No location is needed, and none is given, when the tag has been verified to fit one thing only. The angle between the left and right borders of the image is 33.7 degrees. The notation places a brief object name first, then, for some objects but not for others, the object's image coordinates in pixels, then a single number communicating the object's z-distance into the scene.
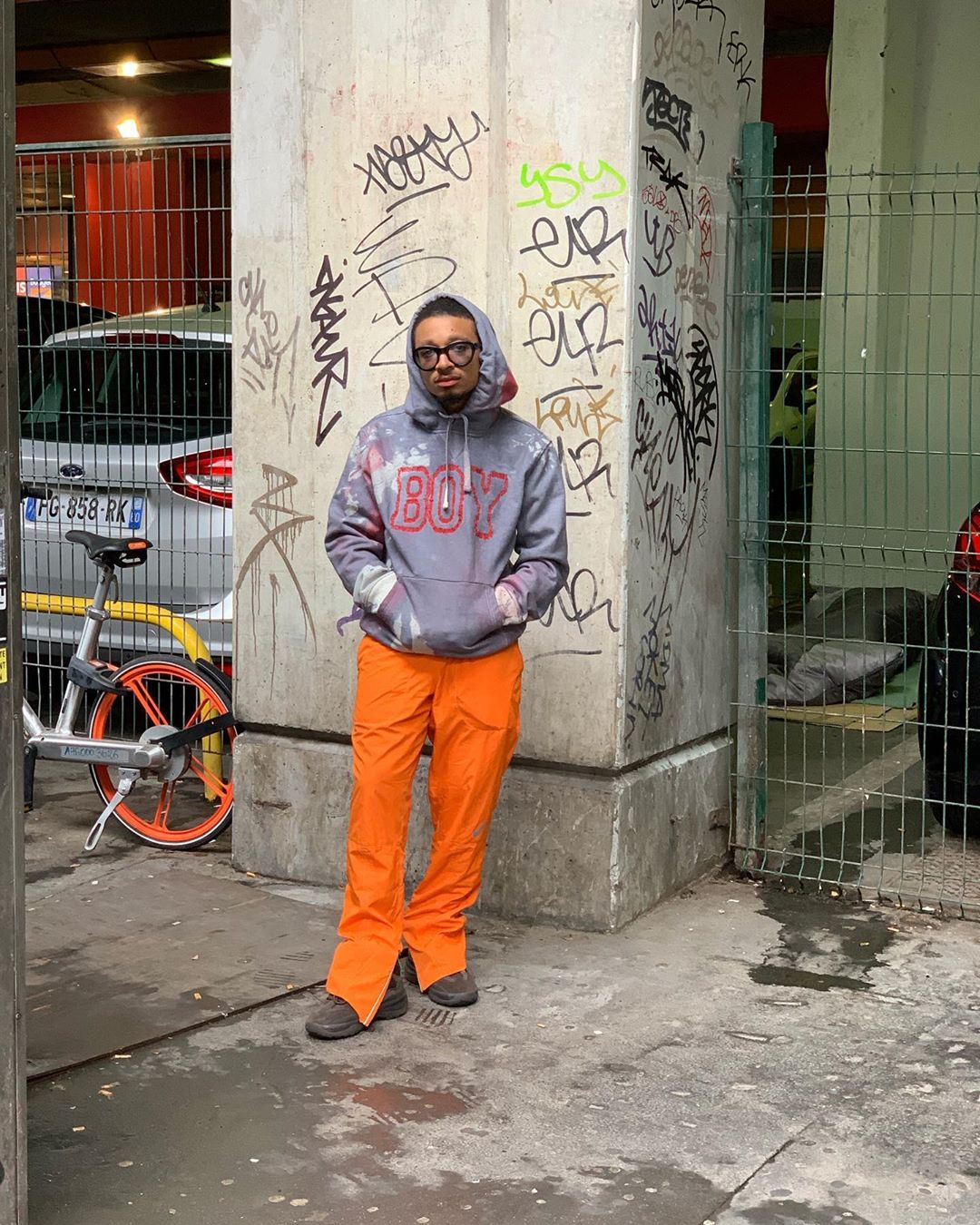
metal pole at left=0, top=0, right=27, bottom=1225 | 3.03
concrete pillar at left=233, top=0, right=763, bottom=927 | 5.01
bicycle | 5.96
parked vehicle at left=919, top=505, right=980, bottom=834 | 5.45
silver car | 6.40
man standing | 4.34
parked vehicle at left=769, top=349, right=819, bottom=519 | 10.19
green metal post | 5.61
